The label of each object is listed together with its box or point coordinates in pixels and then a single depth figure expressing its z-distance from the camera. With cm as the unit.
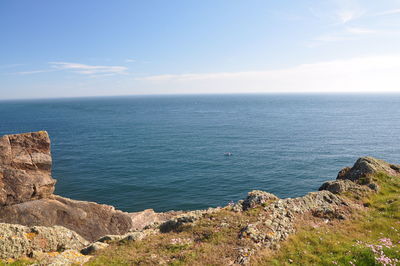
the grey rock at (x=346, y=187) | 3167
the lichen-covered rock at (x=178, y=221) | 2329
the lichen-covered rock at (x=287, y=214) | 1953
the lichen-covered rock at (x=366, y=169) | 3594
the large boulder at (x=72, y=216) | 3089
